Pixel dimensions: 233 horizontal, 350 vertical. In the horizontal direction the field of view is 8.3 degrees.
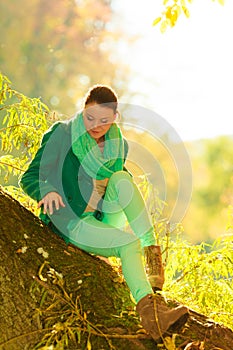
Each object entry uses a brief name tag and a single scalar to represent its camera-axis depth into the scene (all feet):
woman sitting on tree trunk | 20.03
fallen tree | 18.96
